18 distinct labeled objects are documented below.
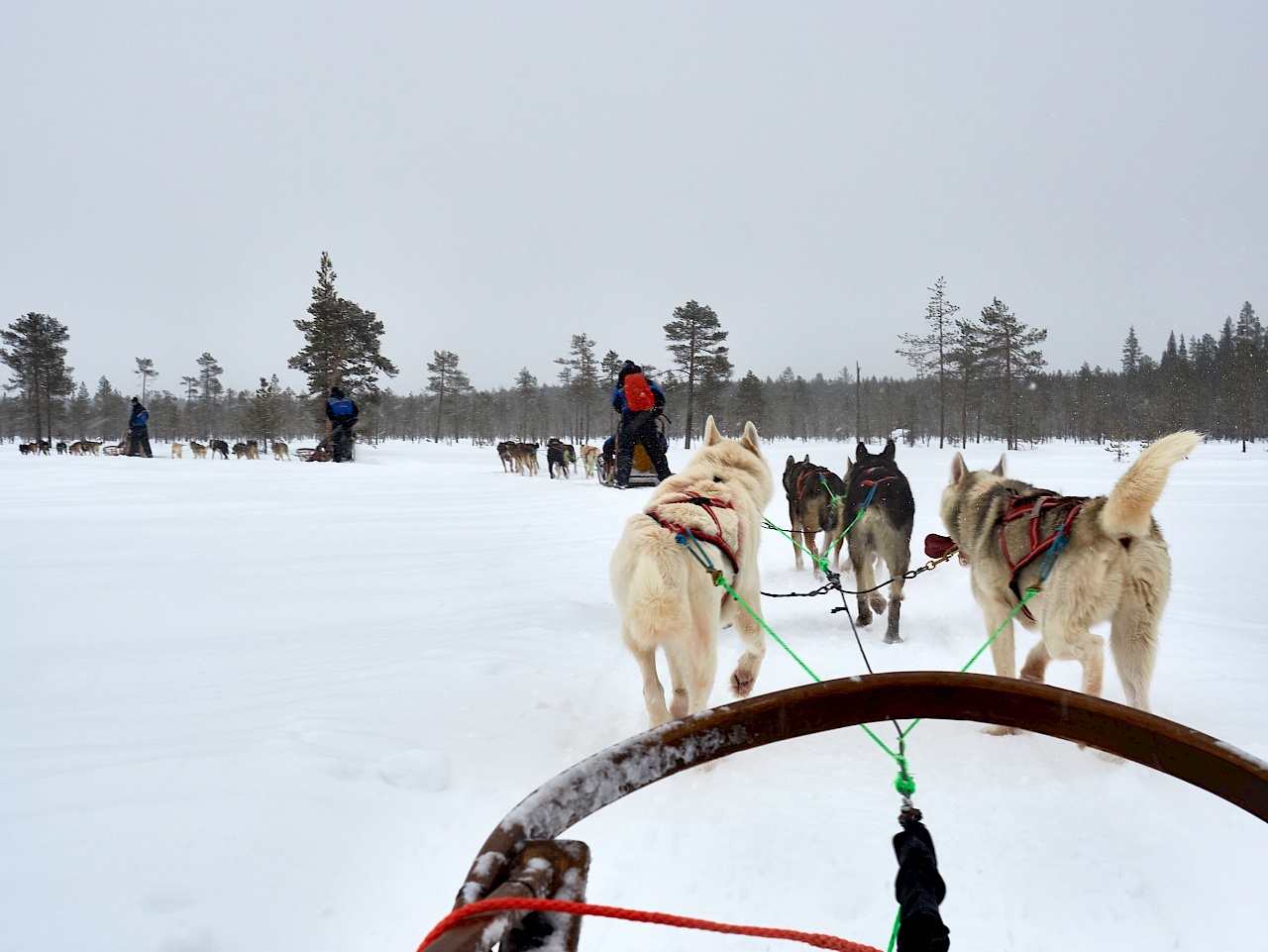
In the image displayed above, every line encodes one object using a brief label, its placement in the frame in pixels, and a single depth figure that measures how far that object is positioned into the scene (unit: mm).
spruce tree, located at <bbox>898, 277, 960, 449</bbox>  41312
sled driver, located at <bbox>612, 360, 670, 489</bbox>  11312
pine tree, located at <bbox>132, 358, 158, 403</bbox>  70400
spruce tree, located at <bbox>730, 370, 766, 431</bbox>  48188
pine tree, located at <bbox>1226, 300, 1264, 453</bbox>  43844
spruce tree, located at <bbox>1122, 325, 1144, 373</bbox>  80562
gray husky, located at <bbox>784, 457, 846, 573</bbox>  6137
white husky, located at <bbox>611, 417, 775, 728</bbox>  2195
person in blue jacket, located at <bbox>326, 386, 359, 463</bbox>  19328
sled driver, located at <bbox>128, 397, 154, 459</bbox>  21077
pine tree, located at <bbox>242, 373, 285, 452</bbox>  43844
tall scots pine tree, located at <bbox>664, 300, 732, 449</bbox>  36594
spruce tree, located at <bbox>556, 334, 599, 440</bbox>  53312
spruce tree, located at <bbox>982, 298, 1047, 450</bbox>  38188
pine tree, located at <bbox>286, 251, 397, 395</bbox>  27578
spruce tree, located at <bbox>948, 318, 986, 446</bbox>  39594
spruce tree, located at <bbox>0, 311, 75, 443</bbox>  37156
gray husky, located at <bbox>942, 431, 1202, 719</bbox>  2295
